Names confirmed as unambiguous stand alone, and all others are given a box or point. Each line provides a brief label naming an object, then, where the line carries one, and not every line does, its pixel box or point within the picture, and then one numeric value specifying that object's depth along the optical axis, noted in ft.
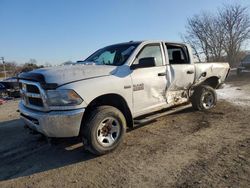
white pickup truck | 9.57
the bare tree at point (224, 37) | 79.19
